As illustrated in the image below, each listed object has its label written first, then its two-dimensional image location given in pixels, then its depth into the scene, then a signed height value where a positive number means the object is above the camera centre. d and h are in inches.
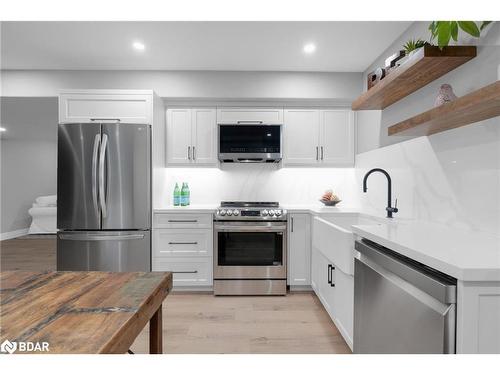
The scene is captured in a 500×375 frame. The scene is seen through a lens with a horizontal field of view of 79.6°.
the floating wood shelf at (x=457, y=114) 51.4 +14.5
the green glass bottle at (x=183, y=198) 143.2 -7.6
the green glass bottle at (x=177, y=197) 143.6 -7.2
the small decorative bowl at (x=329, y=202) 138.5 -8.8
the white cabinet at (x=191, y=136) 142.1 +21.9
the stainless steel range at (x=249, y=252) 126.6 -29.5
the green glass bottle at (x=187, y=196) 143.9 -6.7
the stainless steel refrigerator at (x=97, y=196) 117.6 -5.8
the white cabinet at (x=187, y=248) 128.6 -28.4
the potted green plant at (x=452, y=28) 61.2 +32.6
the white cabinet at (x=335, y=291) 80.2 -34.3
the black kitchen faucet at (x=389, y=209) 93.7 -7.6
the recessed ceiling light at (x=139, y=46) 112.0 +51.5
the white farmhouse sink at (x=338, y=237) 77.1 -16.3
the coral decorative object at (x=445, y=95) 67.6 +20.3
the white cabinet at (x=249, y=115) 141.9 +32.0
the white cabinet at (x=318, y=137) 143.5 +22.4
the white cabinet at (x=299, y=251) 130.5 -29.5
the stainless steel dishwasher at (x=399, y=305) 39.8 -19.6
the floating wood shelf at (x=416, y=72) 67.8 +28.9
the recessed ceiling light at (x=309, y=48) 112.4 +51.8
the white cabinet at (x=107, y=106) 124.8 +31.6
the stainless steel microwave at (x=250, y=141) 138.9 +19.3
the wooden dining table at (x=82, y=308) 26.0 -13.8
